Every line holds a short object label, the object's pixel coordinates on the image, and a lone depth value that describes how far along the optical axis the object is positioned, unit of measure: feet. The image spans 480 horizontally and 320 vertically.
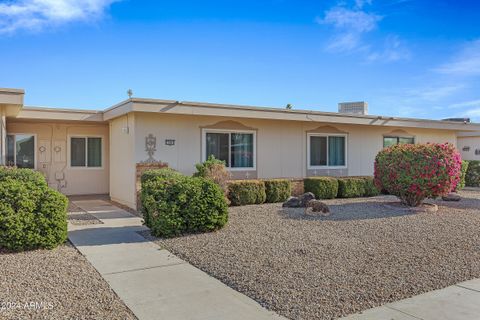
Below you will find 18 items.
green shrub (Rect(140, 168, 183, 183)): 31.96
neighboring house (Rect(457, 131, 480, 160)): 71.77
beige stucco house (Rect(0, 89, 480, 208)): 37.80
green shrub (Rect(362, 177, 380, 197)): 46.26
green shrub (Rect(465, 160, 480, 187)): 59.88
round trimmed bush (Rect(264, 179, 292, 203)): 40.22
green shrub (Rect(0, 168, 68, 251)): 20.12
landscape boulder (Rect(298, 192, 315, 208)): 36.46
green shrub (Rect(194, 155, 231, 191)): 34.78
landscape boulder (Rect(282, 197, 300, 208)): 36.73
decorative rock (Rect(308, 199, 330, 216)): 32.32
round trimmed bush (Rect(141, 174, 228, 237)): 24.26
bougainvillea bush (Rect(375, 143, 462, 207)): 34.40
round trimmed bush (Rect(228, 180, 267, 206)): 37.73
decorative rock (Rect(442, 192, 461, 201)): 42.50
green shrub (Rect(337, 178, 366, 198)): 44.45
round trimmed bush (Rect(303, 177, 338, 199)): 42.75
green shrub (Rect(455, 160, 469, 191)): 52.70
